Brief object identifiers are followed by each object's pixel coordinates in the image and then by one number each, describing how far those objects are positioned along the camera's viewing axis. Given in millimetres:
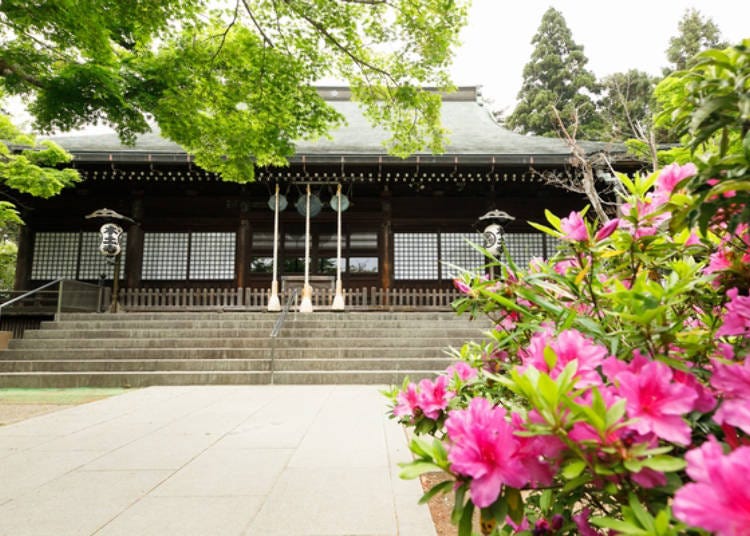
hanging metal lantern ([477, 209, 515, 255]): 9586
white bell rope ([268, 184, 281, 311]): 9609
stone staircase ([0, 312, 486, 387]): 6297
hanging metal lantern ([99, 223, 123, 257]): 9719
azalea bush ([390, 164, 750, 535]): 603
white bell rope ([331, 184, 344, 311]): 9734
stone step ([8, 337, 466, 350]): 7438
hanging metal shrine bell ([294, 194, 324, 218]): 10555
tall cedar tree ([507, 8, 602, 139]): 24469
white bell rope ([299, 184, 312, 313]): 9531
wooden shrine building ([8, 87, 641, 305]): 10945
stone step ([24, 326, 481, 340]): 7875
